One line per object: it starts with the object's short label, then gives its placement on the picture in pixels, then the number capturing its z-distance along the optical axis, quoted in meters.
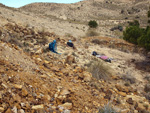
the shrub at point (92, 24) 22.63
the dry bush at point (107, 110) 2.78
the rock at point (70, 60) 5.47
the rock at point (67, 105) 2.78
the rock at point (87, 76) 4.33
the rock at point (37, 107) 2.43
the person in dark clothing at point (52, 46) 6.08
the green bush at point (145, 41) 8.67
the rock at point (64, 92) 3.14
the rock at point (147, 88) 5.04
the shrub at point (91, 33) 15.40
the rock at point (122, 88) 4.56
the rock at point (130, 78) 5.53
